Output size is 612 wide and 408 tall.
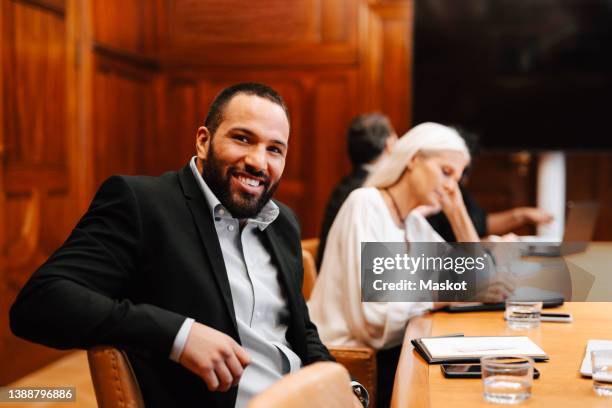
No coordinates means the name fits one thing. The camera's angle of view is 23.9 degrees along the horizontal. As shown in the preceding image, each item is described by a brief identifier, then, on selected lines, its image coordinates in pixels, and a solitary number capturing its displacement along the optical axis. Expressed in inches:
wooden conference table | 91.2
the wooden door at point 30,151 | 188.8
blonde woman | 123.4
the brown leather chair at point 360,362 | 121.8
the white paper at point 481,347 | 100.2
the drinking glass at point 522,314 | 113.8
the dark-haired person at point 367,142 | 177.5
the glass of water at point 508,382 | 90.6
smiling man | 92.5
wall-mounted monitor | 253.5
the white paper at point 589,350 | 95.7
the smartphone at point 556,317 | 115.7
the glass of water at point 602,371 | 91.6
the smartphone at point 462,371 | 95.8
